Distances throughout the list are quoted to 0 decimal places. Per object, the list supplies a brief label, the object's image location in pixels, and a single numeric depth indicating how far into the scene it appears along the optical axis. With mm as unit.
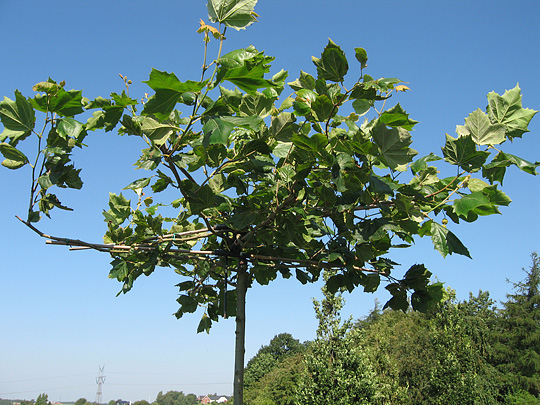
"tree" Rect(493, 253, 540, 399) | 27234
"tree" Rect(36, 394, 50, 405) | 78375
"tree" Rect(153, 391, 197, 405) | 106950
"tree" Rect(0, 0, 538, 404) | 1442
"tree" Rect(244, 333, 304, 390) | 52625
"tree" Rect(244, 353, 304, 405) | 31547
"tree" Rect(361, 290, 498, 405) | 15687
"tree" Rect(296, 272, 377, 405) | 10883
